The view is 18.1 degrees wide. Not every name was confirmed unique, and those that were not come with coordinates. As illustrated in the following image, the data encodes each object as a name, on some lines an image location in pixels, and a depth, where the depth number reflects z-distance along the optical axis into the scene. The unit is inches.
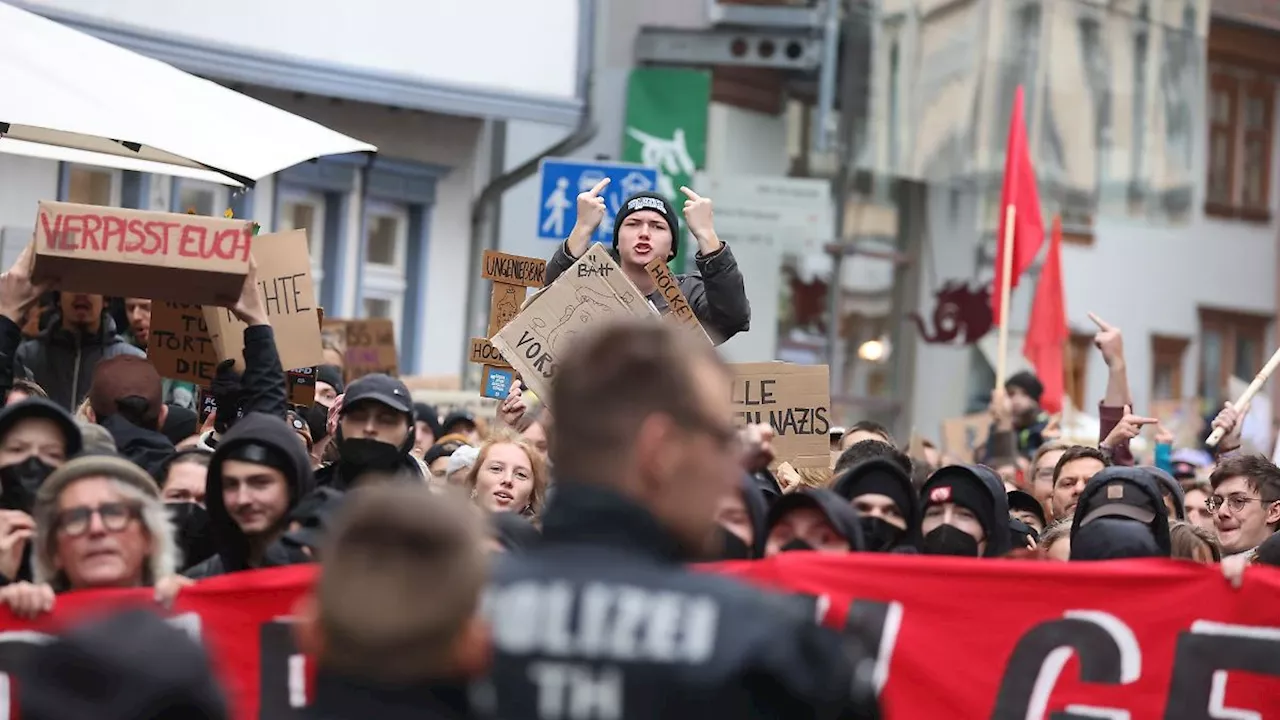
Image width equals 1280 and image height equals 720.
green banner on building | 1435.5
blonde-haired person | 553.9
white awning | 588.2
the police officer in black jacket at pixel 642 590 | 227.7
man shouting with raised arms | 571.1
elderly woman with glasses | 375.8
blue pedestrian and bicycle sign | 898.2
